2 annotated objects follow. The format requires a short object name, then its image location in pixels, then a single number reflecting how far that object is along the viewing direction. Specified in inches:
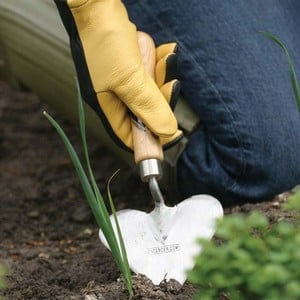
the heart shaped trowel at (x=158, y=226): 70.4
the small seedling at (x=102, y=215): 66.1
